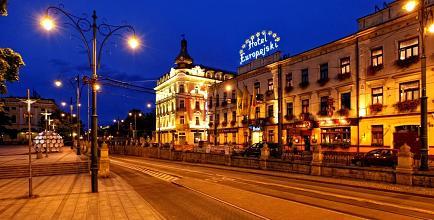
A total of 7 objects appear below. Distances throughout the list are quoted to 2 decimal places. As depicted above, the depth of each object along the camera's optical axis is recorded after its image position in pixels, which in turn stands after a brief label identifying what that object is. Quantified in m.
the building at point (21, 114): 104.30
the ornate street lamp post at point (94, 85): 15.62
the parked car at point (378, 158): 23.45
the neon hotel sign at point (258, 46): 45.16
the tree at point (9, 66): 10.22
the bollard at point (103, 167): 22.45
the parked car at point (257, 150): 34.94
